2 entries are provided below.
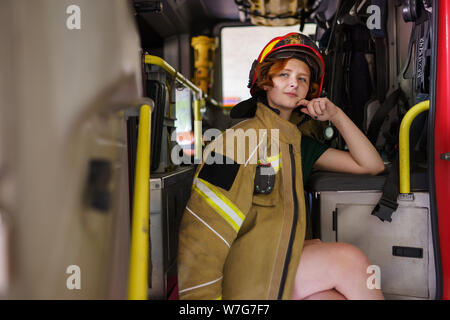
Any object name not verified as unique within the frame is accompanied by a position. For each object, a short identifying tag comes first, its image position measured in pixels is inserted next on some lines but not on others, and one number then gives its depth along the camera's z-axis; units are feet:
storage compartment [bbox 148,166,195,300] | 5.18
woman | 3.58
